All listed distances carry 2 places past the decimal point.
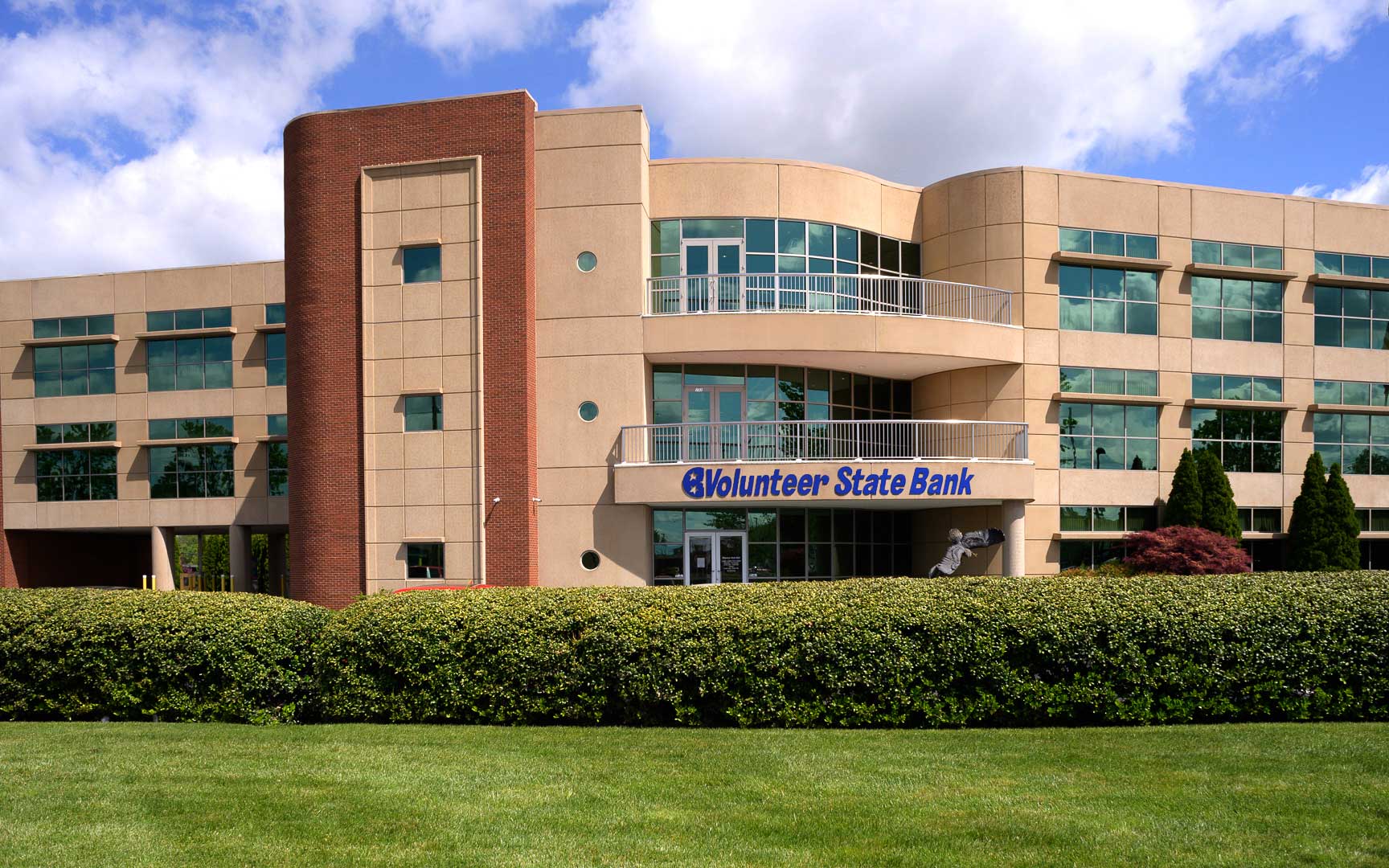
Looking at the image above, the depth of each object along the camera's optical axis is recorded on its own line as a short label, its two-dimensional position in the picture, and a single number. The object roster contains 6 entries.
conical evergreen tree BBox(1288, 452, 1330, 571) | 29.20
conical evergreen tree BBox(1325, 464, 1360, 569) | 29.12
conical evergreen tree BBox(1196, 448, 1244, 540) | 28.20
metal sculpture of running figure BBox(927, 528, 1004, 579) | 26.13
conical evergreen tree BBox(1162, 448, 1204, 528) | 28.16
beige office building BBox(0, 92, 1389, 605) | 25.69
